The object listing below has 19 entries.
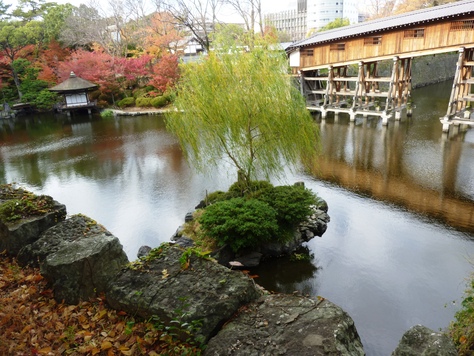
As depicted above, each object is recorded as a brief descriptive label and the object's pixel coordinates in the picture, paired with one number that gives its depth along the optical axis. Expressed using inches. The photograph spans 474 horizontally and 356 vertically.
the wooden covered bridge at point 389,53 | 665.6
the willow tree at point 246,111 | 341.7
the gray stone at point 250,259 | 324.2
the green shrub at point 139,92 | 1213.4
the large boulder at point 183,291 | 169.6
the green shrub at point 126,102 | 1183.6
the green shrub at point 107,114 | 1107.0
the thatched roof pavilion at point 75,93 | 1112.8
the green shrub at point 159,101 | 1131.3
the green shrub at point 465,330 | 166.9
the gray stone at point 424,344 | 139.6
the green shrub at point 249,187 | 386.9
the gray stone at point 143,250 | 333.7
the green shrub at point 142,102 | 1152.8
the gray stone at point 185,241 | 335.6
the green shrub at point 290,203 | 340.8
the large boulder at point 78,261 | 193.8
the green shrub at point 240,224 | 311.0
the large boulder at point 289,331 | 150.4
